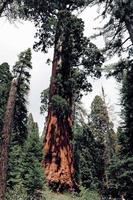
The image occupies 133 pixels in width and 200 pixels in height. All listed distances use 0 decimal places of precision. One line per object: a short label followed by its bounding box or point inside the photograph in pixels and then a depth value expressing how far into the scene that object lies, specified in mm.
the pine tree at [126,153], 9298
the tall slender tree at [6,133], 5242
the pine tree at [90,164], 14616
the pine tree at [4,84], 14430
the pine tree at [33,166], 8754
